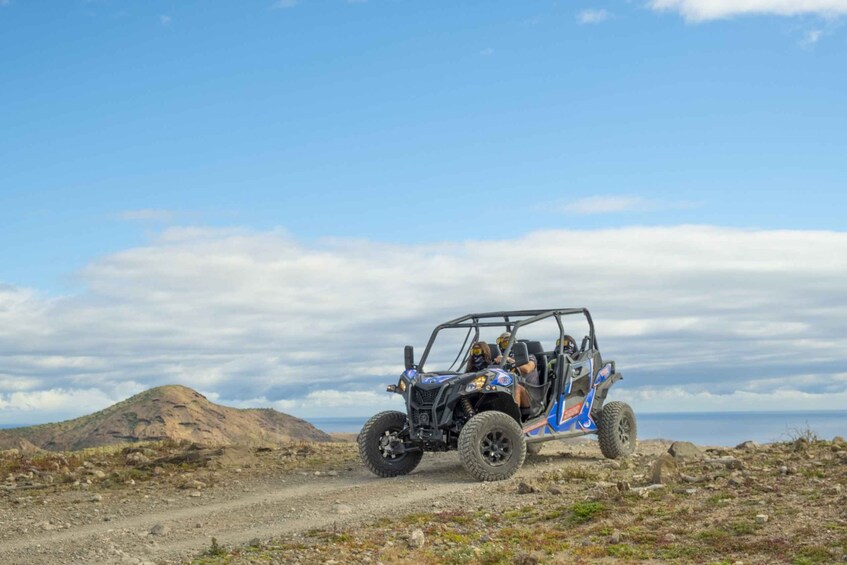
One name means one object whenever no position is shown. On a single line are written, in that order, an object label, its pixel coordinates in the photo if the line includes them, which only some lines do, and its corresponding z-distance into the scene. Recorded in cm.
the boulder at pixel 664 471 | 1387
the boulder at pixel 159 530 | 1273
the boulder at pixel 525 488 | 1396
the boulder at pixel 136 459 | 1920
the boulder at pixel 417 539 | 1102
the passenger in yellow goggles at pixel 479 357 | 1719
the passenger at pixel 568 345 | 1818
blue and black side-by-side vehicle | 1587
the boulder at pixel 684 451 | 1728
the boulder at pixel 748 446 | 1866
